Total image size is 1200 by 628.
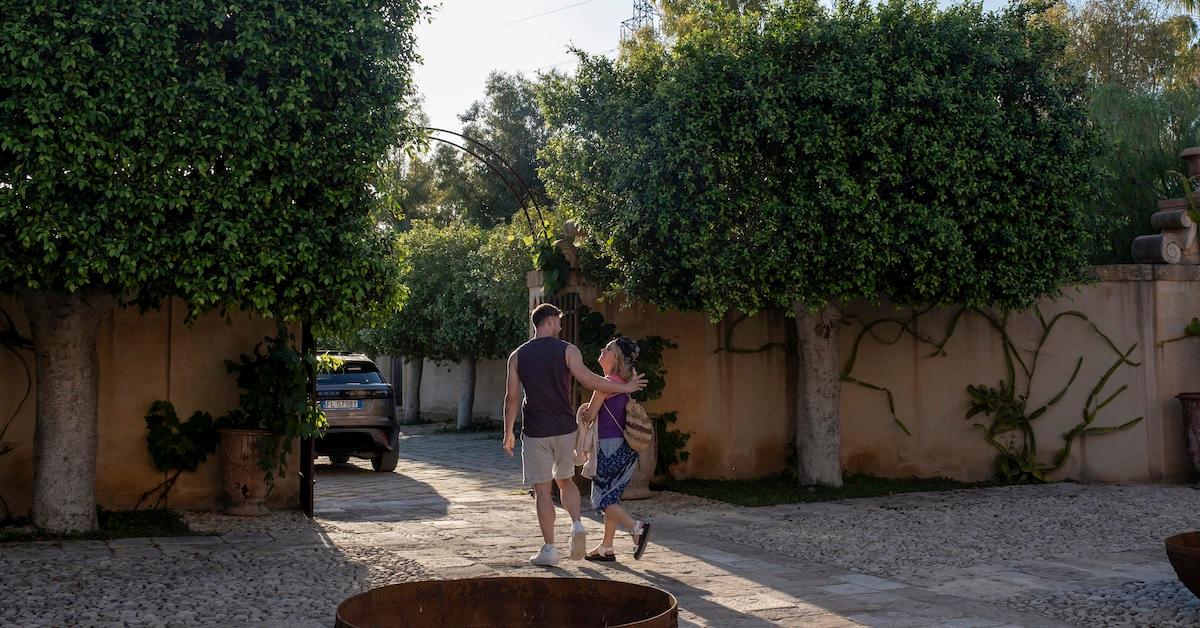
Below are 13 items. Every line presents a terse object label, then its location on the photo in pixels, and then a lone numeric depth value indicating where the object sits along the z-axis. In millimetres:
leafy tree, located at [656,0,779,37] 22766
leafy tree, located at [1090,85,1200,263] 14789
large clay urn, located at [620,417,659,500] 11023
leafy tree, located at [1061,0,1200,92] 23344
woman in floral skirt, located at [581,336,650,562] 7641
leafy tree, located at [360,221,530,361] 21078
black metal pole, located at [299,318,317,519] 9805
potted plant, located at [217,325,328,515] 9594
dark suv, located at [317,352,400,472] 13664
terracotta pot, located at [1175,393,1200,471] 11945
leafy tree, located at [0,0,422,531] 7469
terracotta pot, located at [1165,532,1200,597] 5707
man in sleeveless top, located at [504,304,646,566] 7434
